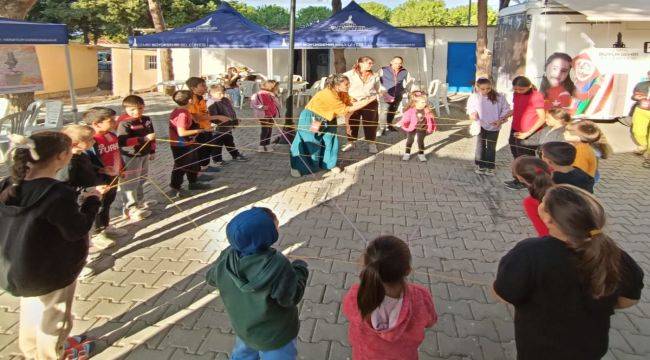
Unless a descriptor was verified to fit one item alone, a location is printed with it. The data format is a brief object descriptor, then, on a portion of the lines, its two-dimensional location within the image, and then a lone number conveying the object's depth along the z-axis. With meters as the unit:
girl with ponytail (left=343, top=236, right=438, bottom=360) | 1.95
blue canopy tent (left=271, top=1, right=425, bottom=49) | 9.33
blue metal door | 19.72
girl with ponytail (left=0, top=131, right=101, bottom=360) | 2.31
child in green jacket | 1.98
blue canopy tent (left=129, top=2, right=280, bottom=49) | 10.16
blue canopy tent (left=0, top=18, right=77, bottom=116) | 6.46
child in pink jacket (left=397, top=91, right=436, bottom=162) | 7.50
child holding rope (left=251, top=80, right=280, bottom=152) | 7.98
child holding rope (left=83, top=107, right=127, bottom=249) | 4.11
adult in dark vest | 9.31
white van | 10.46
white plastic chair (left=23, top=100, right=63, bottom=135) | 7.80
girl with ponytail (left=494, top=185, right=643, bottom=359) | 1.77
